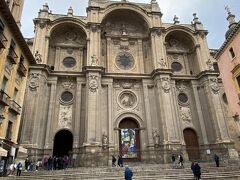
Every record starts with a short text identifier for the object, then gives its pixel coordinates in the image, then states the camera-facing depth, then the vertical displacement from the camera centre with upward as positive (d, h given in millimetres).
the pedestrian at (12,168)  14752 +482
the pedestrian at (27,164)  17116 +815
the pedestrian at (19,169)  14573 +399
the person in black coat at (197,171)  12125 -137
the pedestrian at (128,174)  10086 -136
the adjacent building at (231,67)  16906 +7938
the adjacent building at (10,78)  14086 +6808
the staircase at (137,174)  13461 -163
